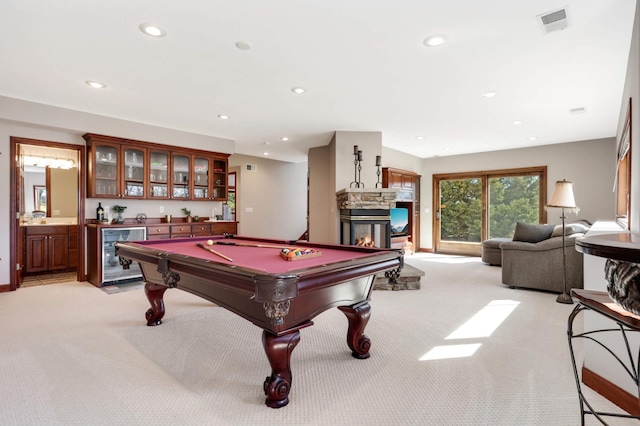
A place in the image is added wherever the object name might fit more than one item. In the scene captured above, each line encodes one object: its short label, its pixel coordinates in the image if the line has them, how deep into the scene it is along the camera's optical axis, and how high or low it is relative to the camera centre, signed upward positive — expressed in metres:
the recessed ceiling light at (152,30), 2.40 +1.39
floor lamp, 3.90 +0.15
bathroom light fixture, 5.65 +0.88
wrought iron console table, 0.96 -0.20
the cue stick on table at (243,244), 2.89 -0.31
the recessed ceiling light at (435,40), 2.55 +1.39
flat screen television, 7.56 -0.24
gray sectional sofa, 4.12 -0.68
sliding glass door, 7.04 +0.16
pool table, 1.62 -0.40
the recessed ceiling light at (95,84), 3.44 +1.38
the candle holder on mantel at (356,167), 5.44 +0.78
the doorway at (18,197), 4.21 +0.20
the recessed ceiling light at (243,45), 2.65 +1.39
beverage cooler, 4.52 -0.64
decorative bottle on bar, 4.70 -0.04
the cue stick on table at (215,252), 2.24 -0.32
